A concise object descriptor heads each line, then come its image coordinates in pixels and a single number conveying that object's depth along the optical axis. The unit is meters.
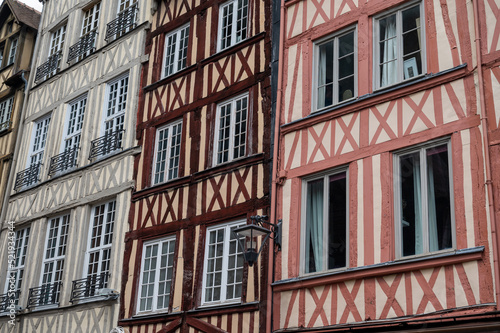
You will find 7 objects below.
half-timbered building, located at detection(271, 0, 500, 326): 9.16
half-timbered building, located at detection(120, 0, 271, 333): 12.34
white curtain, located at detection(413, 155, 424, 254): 9.68
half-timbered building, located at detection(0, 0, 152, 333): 15.13
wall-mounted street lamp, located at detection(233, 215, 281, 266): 10.54
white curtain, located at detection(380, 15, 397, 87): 10.95
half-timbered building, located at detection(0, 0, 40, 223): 19.81
